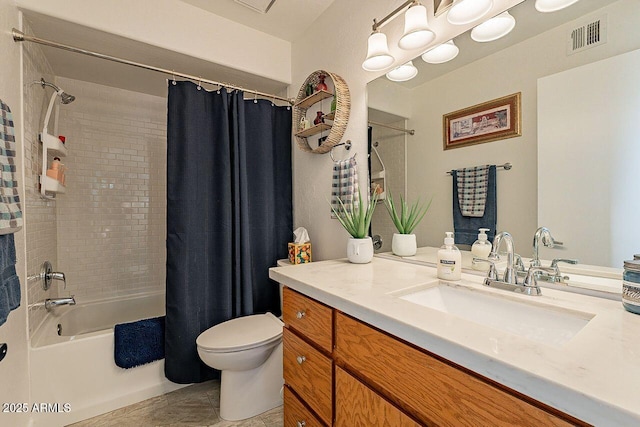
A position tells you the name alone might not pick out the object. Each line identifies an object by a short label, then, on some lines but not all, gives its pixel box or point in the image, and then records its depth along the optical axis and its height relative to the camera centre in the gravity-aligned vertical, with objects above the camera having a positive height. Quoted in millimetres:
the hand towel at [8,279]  872 -223
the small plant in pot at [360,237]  1418 -145
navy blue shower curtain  1762 -47
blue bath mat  1680 -802
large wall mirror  842 +266
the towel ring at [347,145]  1764 +406
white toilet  1476 -831
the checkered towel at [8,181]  895 +105
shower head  1785 +776
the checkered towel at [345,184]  1674 +151
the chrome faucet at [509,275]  880 -223
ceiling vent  1829 +1342
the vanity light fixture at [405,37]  1214 +776
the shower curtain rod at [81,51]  1432 +882
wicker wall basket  1730 +592
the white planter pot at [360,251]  1417 -211
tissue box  1914 -295
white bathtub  1510 -960
